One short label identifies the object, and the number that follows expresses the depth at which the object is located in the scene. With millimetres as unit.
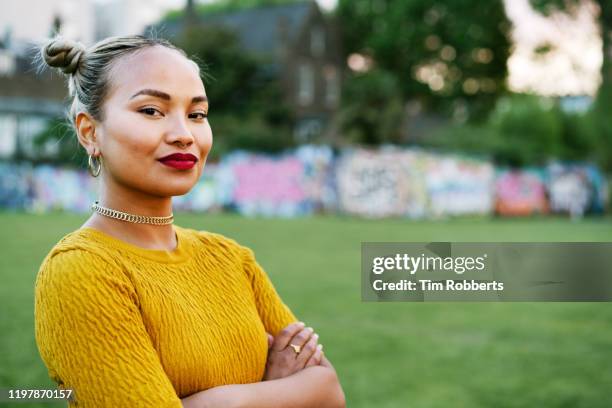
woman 1492
